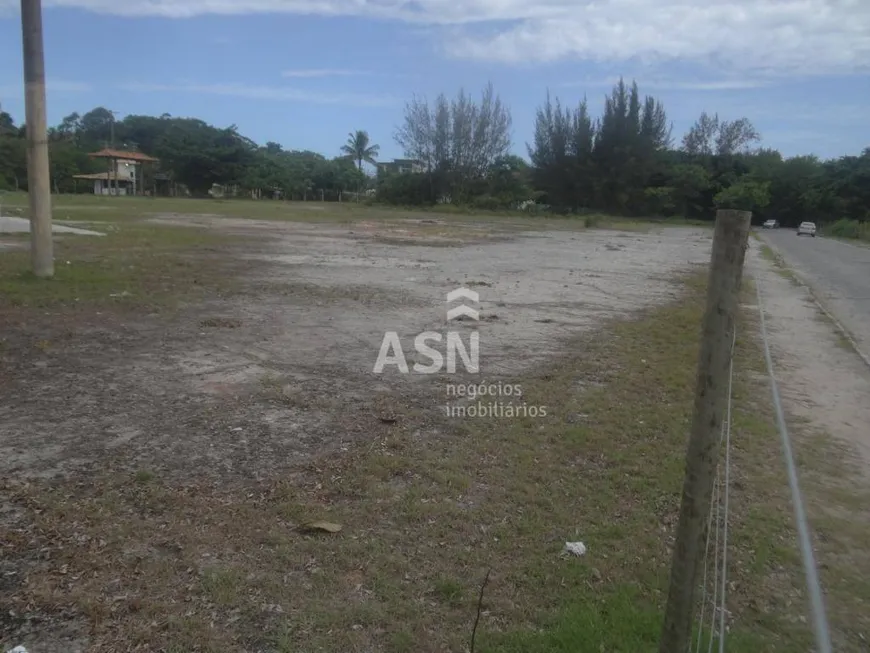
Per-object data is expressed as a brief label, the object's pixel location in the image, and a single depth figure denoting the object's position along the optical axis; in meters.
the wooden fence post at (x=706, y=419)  1.95
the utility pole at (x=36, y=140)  9.30
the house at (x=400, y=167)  64.56
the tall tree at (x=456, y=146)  62.78
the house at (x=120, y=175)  60.28
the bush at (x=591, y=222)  44.82
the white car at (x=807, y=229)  48.81
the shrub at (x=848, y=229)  44.98
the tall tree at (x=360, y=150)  80.56
